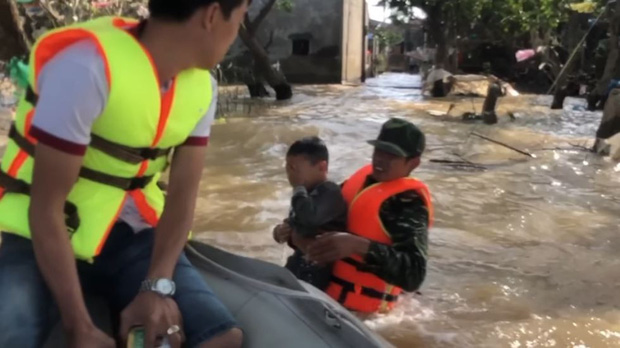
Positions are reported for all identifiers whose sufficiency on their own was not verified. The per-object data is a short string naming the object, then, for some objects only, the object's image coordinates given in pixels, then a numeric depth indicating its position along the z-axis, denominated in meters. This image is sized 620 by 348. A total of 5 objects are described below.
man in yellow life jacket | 1.65
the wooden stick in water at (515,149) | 9.40
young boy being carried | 3.20
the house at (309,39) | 23.86
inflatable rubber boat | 1.78
